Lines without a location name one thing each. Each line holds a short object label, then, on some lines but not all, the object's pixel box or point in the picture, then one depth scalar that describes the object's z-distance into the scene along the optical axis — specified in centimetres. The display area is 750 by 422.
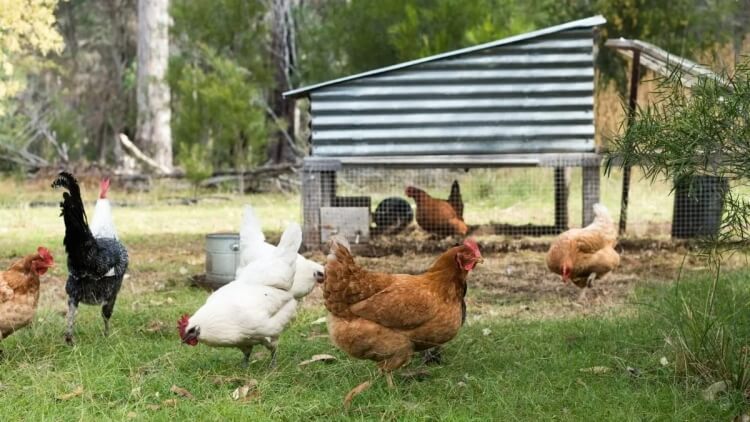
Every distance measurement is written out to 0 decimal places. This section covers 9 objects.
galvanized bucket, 750
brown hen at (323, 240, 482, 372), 465
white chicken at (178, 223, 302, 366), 490
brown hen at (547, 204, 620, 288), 739
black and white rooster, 574
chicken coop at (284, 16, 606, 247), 1008
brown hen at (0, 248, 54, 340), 520
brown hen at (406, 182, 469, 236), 1062
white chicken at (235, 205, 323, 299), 614
